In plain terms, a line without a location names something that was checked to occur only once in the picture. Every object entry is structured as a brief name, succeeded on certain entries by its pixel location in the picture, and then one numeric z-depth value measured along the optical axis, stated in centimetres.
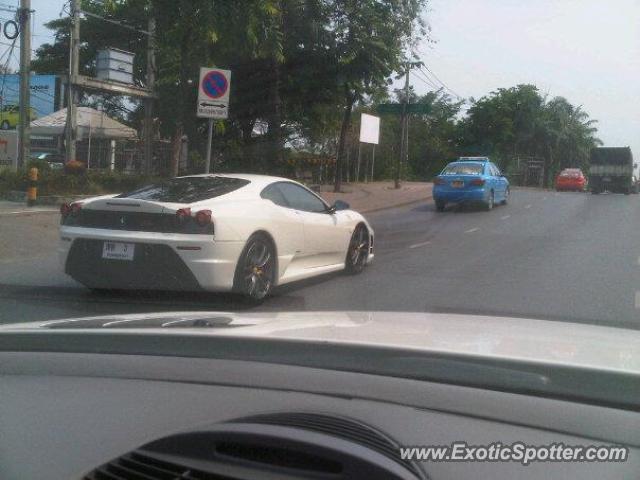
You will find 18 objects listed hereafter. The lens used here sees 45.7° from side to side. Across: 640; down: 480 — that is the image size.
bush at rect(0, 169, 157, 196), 1778
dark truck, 3778
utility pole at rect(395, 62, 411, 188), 2940
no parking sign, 1267
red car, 4097
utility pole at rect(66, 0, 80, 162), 2019
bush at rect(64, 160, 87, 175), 1811
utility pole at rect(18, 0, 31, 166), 1864
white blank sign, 3067
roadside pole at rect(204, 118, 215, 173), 1276
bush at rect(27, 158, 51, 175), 1838
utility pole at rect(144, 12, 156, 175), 2070
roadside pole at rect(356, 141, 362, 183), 3436
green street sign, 2945
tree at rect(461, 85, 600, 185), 5734
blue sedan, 2152
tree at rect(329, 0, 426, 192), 2270
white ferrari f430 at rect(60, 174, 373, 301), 719
